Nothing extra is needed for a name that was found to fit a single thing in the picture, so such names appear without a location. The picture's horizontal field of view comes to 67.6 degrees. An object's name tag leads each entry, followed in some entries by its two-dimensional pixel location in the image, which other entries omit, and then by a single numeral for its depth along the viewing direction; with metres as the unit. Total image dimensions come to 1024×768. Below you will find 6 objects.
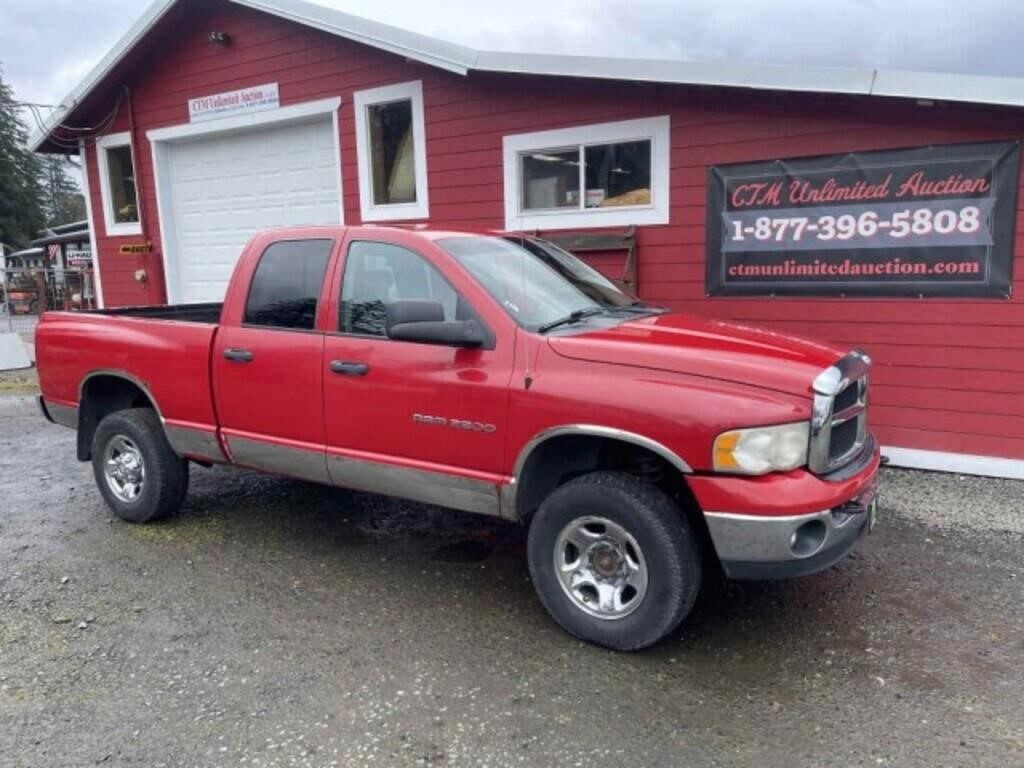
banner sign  5.80
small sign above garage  9.84
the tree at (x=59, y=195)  71.50
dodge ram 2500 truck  3.19
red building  5.93
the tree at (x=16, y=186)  51.38
